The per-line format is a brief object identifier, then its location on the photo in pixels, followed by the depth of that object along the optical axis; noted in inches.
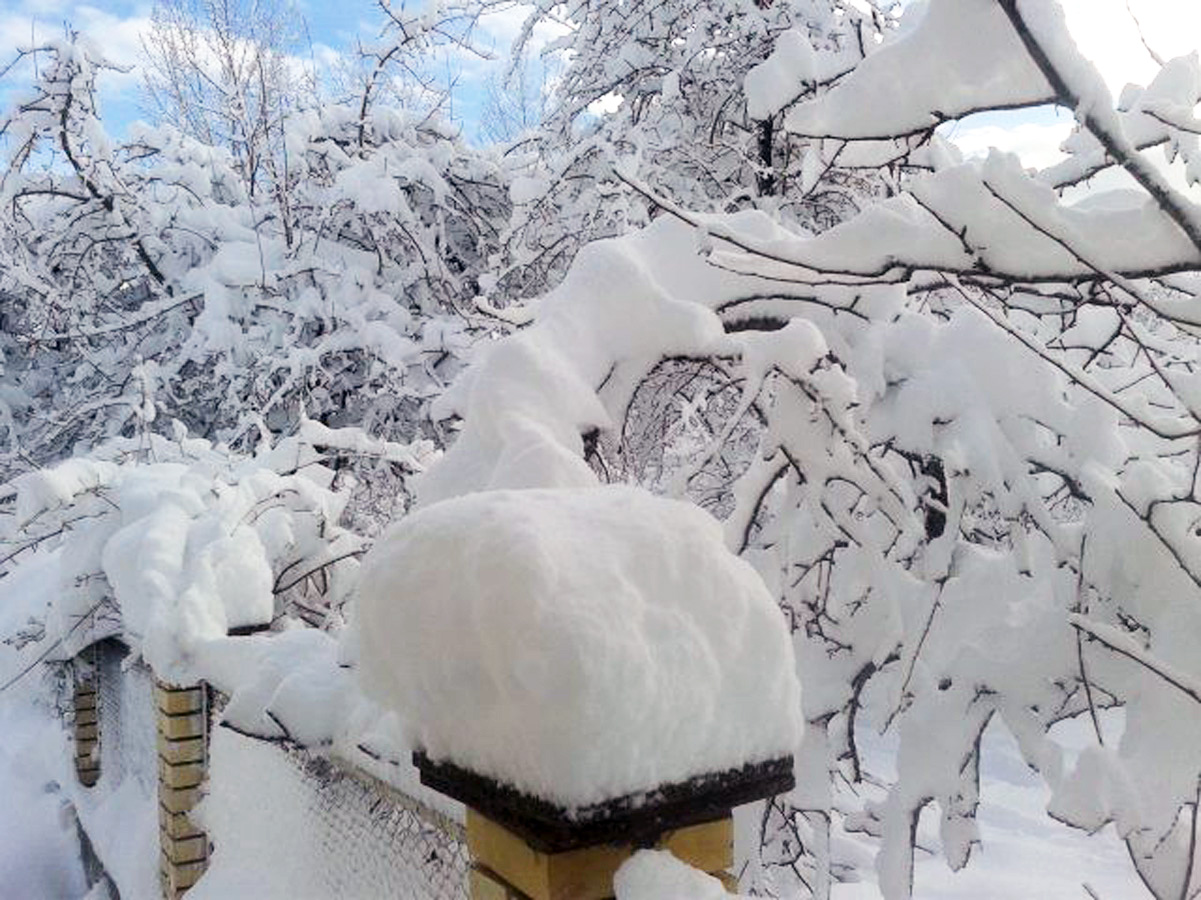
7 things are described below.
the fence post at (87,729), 239.1
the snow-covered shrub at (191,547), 153.0
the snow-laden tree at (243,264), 351.6
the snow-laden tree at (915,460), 83.0
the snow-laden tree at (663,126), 259.3
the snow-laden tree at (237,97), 436.8
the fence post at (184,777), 157.3
